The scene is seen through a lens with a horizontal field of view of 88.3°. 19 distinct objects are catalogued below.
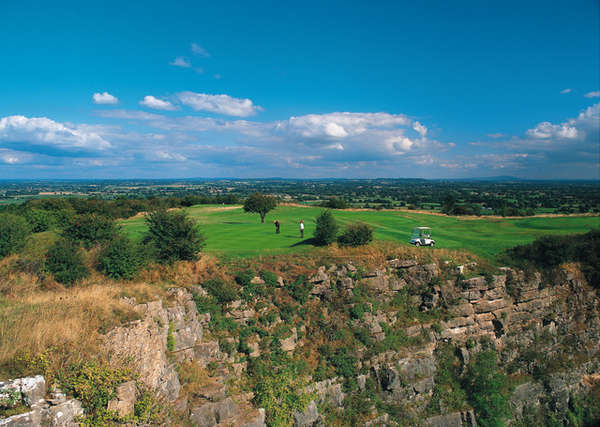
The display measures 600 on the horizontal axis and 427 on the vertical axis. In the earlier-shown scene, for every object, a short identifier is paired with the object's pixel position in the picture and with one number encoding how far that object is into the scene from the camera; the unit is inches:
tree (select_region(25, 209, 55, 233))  1125.1
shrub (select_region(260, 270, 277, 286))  695.7
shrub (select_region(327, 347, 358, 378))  653.3
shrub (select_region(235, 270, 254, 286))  677.9
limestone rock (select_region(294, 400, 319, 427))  576.8
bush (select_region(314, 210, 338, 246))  878.4
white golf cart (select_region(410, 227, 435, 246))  953.5
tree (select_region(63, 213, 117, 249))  713.6
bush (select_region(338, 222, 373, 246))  860.6
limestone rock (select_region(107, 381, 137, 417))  370.6
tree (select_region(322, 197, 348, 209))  2484.9
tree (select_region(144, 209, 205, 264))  692.1
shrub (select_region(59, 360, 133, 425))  345.4
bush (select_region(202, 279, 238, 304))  642.2
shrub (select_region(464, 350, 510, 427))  703.7
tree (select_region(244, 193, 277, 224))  1459.2
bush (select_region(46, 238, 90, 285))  572.1
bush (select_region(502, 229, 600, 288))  874.8
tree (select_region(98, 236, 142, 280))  609.0
